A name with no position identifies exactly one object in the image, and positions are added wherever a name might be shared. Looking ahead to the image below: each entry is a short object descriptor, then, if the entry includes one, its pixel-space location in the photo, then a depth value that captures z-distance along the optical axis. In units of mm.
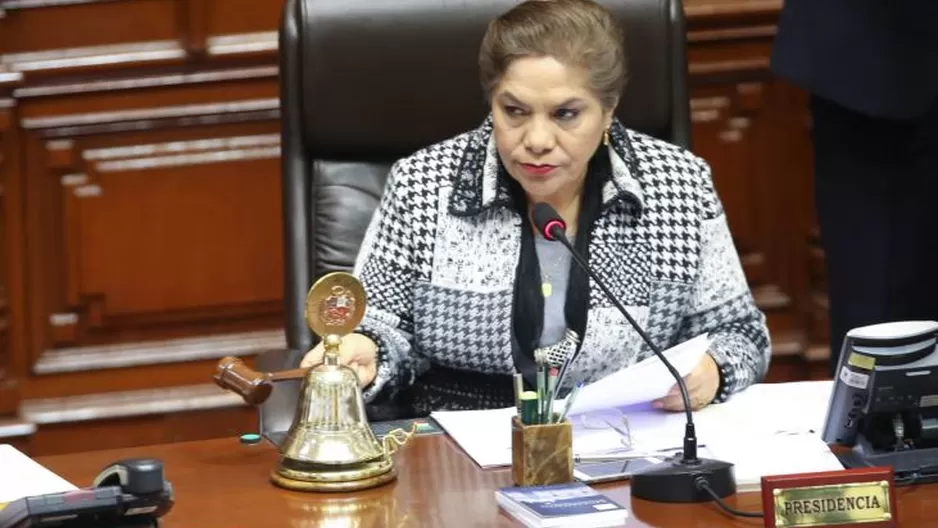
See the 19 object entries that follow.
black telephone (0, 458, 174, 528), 6250
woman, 7127
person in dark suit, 7784
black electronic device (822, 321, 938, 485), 6585
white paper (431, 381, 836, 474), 6694
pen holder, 6544
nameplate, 6376
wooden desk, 6445
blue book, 6403
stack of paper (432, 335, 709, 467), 6709
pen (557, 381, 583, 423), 6582
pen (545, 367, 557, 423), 6559
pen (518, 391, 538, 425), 6556
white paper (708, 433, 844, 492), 6573
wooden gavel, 6660
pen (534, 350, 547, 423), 6558
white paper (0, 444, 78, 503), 6492
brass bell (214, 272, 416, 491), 6548
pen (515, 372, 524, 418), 6588
